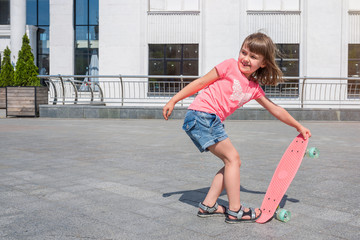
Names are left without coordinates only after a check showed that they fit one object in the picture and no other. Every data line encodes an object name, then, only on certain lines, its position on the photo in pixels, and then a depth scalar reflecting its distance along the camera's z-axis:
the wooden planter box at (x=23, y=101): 15.62
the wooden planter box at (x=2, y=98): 23.02
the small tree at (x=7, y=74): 24.14
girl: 3.16
